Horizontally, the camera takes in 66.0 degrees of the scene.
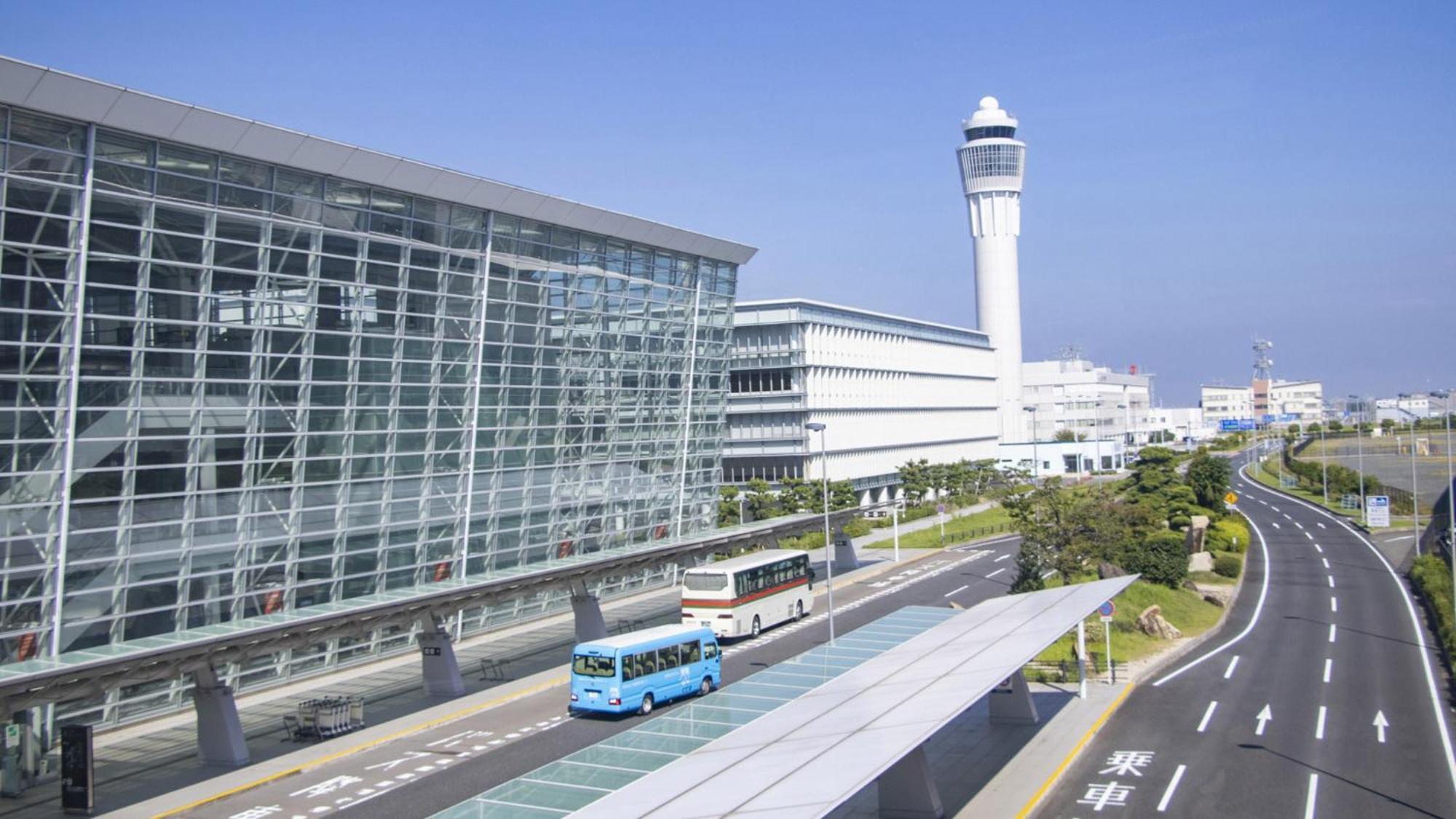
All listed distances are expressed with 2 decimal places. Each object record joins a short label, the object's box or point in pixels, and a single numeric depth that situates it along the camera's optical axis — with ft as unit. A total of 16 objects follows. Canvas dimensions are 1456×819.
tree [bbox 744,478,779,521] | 234.17
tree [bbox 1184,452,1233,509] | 222.48
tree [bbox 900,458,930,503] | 284.82
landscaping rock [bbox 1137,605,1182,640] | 124.88
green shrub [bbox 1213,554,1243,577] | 168.66
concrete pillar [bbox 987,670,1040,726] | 88.38
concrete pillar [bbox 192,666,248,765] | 83.76
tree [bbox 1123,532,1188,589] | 149.07
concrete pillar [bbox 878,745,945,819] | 65.46
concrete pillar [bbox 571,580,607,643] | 120.37
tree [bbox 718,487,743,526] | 238.78
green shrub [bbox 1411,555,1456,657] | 117.19
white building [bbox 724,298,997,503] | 279.90
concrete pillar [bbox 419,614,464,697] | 106.93
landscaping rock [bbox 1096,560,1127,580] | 147.84
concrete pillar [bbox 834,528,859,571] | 190.39
